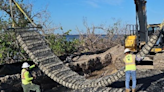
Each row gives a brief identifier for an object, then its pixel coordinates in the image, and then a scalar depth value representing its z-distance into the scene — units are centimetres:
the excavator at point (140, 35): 994
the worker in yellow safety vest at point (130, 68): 582
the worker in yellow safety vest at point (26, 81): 591
